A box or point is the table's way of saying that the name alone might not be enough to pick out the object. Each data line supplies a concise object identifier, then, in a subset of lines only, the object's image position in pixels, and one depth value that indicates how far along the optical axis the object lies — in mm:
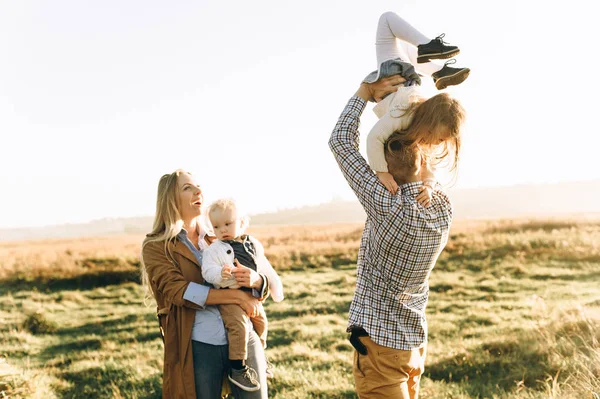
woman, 3084
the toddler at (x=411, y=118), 2470
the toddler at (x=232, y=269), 3086
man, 2512
